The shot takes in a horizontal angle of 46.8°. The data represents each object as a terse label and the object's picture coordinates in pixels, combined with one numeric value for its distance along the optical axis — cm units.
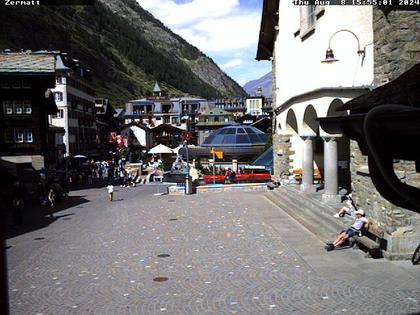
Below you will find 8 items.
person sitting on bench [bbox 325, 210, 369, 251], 1238
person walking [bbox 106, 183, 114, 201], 2632
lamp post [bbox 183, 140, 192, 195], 2884
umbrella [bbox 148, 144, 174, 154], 4259
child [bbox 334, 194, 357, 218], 1456
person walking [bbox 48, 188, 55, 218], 2092
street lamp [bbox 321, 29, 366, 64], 1487
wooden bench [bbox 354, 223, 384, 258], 1130
